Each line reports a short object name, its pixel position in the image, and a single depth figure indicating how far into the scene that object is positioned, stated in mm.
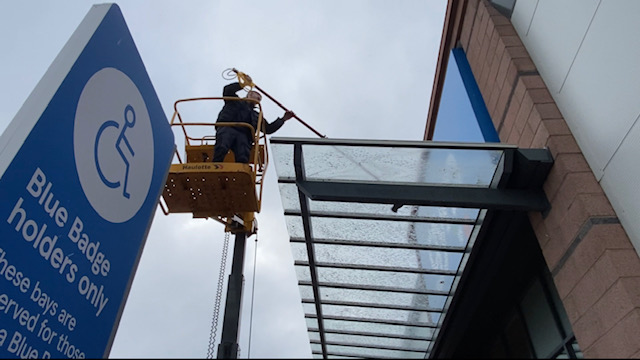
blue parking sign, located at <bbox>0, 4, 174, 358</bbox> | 1000
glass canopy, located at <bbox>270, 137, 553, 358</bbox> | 4207
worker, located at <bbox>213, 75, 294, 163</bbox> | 6371
